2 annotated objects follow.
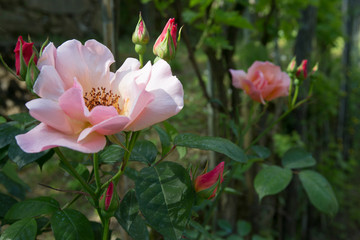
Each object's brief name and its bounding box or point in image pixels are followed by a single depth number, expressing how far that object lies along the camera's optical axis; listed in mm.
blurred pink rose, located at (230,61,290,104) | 769
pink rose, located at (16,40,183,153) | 366
